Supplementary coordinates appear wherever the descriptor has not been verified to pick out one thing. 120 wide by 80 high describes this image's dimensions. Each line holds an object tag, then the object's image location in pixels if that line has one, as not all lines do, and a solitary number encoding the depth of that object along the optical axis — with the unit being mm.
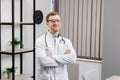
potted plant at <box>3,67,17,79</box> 3396
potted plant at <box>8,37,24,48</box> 3523
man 2541
